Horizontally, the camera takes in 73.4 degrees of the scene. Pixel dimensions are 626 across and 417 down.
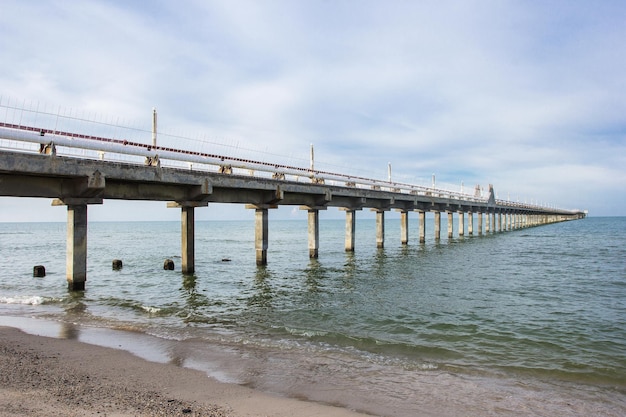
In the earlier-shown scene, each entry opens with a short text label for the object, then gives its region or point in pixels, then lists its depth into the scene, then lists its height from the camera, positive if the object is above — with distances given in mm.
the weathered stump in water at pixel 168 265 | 26578 -2782
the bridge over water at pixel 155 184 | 14453 +1768
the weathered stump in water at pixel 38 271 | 23516 -2794
